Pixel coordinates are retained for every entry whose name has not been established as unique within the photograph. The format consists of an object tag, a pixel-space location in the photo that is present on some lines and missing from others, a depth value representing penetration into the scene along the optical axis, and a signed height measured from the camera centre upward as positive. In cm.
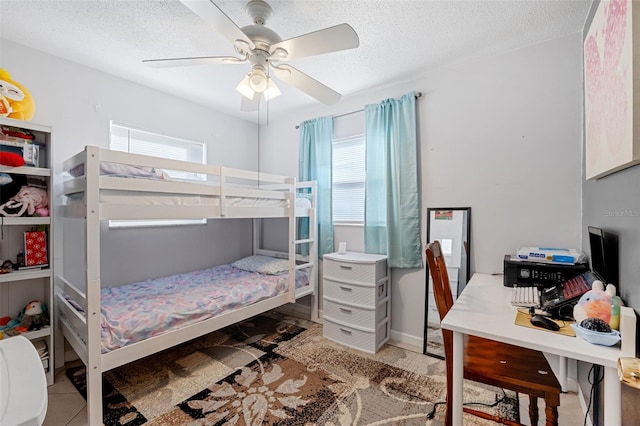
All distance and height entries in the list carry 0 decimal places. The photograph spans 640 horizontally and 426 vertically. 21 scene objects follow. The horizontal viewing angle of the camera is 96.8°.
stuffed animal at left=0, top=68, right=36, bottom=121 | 186 +76
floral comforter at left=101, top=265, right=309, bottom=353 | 178 -68
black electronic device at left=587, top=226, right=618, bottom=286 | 126 -22
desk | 94 -49
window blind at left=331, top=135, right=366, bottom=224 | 306 +36
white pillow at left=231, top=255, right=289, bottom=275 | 298 -59
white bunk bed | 161 +0
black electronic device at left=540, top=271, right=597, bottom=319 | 133 -43
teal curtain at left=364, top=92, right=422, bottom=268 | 261 +27
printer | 168 -38
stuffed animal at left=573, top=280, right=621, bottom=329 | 109 -38
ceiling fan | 133 +87
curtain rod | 257 +106
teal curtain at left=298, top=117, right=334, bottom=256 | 315 +50
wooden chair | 118 -72
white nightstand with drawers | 253 -83
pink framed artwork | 98 +51
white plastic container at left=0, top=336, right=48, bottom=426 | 69 -49
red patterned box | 198 -26
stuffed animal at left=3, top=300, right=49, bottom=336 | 196 -78
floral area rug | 170 -123
